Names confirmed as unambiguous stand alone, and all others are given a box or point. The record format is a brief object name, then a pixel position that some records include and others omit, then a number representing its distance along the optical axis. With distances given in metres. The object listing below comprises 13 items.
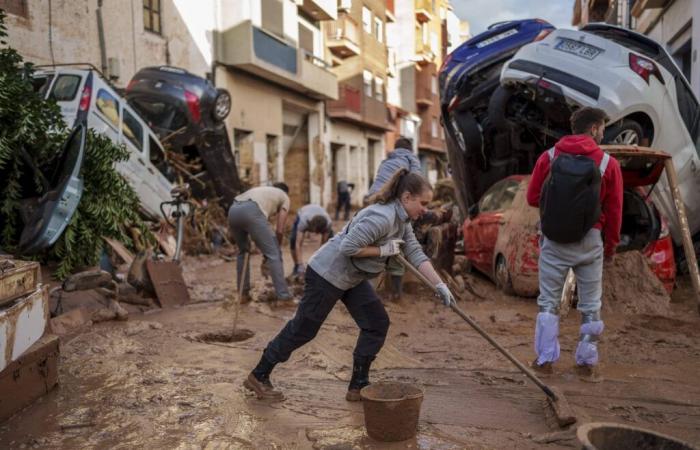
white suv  7.00
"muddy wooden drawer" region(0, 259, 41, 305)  3.46
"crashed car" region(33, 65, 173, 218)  8.52
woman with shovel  3.77
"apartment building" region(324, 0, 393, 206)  27.95
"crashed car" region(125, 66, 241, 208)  12.13
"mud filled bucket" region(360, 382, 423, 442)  3.35
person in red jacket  4.31
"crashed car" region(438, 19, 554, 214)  9.28
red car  6.36
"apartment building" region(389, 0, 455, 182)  41.44
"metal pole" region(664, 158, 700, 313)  4.96
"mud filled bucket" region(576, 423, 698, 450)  2.64
